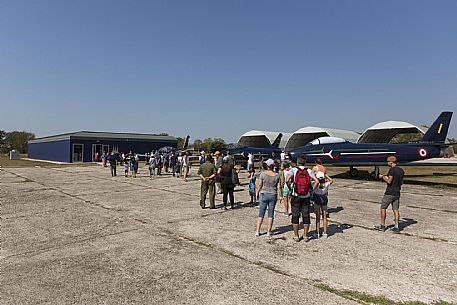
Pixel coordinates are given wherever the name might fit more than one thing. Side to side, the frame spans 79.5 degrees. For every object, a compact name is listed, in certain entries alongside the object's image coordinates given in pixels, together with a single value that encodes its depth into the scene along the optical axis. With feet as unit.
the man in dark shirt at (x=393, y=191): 21.35
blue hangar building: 112.16
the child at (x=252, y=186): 30.22
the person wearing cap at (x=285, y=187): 26.46
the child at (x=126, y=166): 56.90
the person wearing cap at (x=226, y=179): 27.22
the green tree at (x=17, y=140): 271.28
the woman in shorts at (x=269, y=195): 19.81
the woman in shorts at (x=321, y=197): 20.11
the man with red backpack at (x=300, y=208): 18.70
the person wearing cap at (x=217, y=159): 39.55
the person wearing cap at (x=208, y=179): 27.89
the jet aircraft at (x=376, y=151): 56.24
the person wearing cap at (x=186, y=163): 49.49
